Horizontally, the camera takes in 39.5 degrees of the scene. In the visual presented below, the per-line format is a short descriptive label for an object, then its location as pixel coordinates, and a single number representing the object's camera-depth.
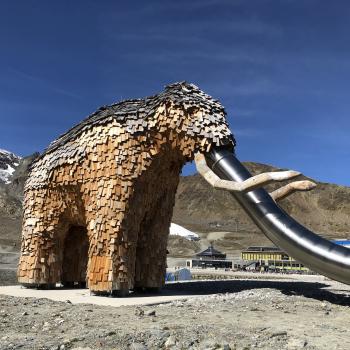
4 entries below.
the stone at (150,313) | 7.36
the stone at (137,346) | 5.07
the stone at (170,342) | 5.19
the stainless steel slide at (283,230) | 7.02
